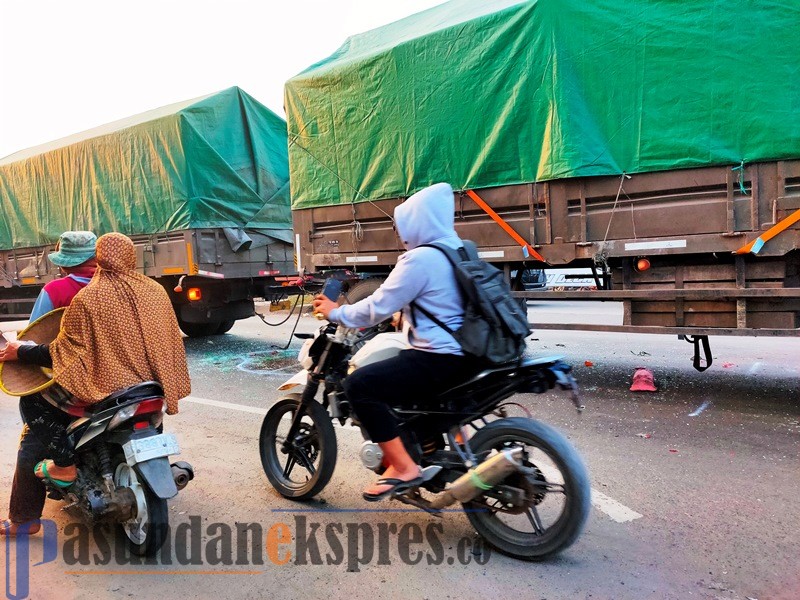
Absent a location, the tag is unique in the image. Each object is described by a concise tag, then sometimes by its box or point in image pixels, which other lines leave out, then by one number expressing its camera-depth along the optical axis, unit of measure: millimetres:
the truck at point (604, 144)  4727
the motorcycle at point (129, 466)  2793
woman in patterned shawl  2867
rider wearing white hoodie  2818
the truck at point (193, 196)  8719
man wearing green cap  3174
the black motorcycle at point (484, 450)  2660
